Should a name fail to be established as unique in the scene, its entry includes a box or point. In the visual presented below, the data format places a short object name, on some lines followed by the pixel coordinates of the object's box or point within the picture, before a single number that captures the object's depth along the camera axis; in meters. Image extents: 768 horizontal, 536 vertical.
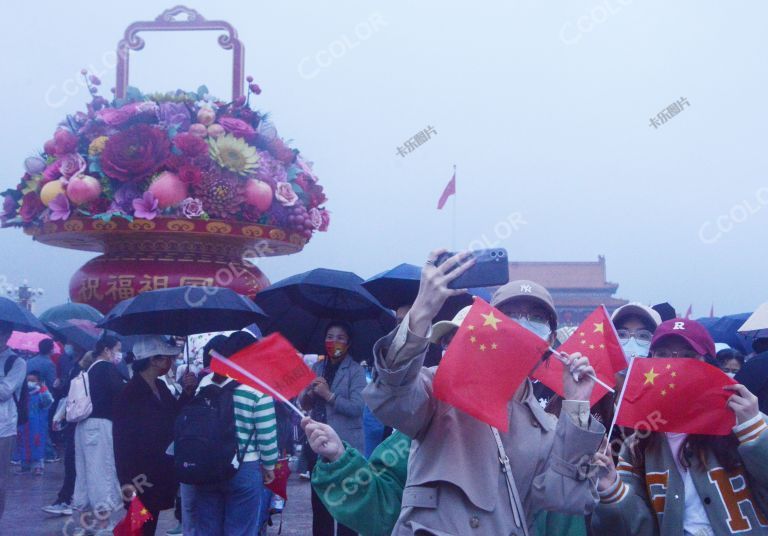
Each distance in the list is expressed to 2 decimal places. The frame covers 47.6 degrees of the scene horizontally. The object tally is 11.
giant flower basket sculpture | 8.49
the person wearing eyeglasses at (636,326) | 4.92
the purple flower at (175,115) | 8.71
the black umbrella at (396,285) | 6.11
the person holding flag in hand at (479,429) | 2.38
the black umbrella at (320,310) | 6.52
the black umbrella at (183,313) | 5.96
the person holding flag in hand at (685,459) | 3.04
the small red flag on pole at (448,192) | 10.16
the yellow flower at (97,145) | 8.62
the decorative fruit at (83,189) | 8.47
